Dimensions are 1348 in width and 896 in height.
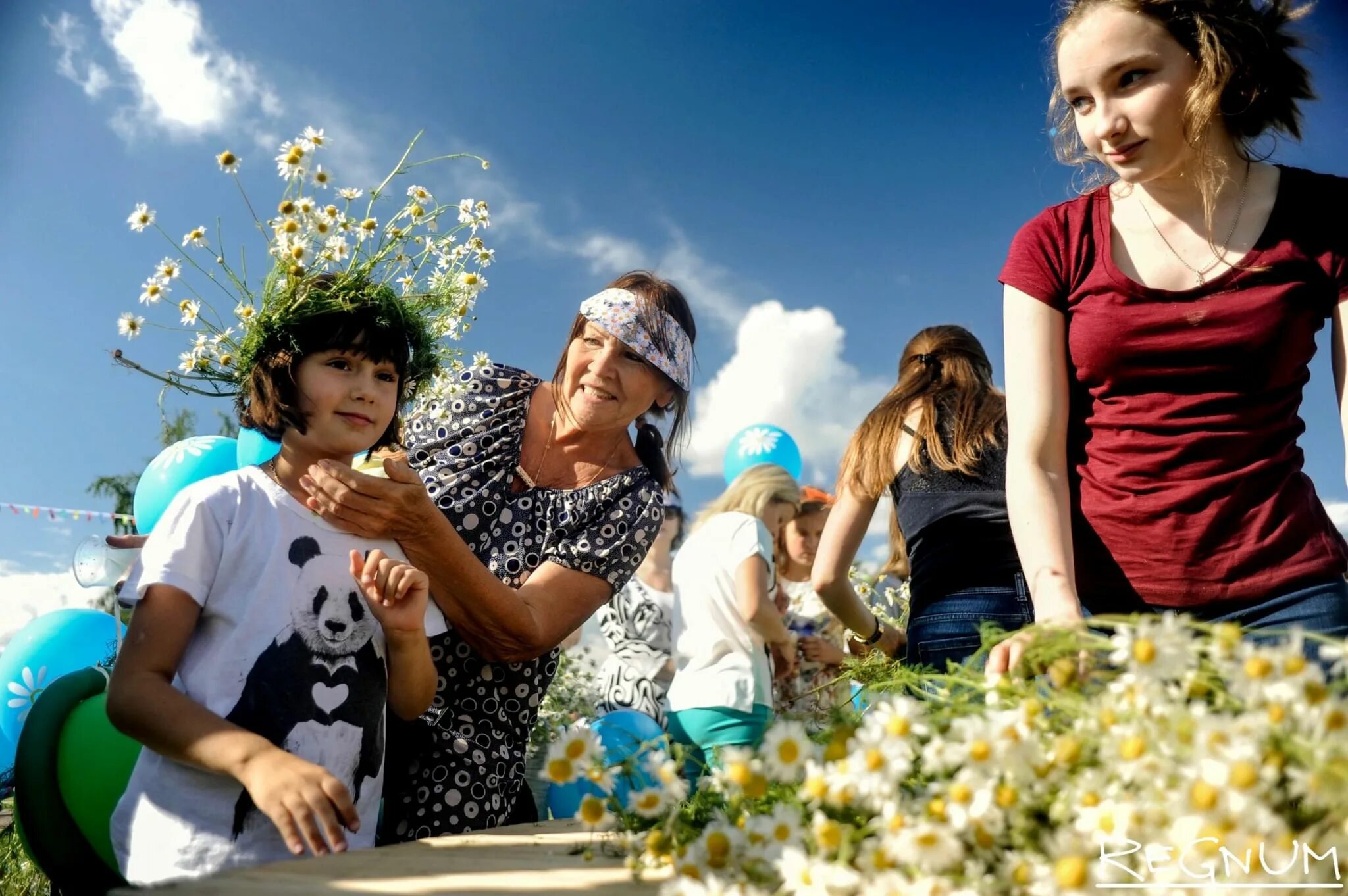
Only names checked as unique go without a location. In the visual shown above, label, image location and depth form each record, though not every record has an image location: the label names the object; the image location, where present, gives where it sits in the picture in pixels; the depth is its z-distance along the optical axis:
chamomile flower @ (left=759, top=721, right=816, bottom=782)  0.91
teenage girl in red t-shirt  1.61
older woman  2.04
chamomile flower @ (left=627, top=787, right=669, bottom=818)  0.98
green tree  18.48
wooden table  0.99
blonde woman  4.43
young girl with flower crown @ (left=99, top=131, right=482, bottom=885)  1.57
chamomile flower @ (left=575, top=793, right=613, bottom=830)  1.03
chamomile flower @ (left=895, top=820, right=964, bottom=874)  0.75
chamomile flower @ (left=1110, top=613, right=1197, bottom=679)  0.77
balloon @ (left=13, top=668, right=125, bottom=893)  1.99
